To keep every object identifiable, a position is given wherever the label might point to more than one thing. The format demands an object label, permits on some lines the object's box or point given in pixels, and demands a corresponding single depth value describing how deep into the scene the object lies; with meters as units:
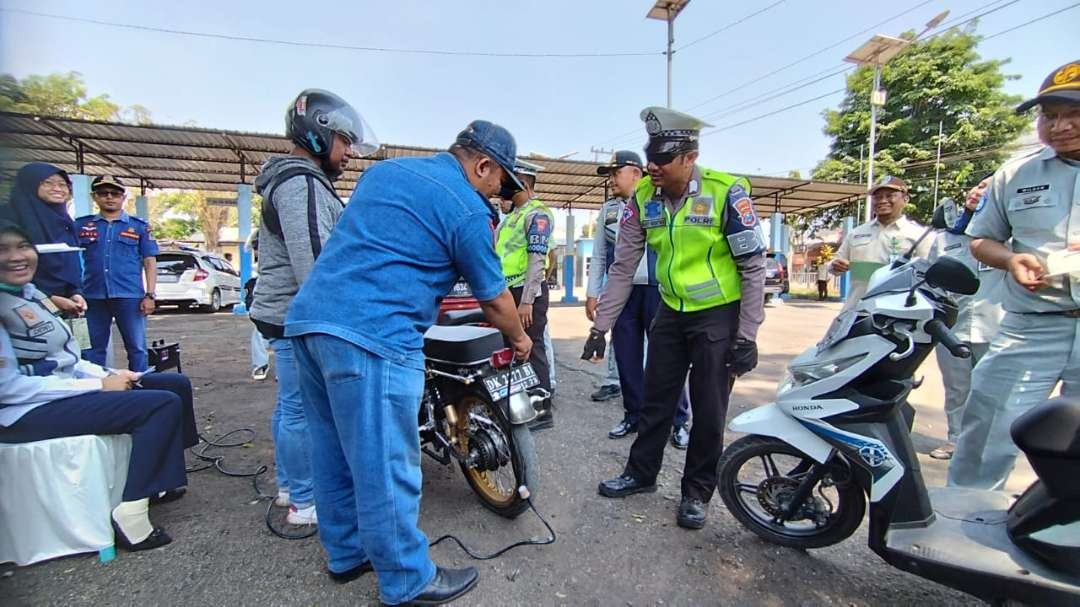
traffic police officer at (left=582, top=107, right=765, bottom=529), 2.46
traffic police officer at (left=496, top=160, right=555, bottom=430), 3.77
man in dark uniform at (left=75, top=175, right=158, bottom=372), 4.09
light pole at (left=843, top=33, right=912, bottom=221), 15.52
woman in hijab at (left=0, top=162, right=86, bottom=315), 2.65
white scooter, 1.60
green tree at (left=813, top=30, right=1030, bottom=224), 20.31
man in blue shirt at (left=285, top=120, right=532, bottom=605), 1.71
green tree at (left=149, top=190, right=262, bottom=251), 38.12
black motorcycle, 2.53
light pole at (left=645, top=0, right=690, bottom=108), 12.83
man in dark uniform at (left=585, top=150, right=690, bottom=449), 3.82
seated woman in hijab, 2.07
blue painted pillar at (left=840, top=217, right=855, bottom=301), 16.86
